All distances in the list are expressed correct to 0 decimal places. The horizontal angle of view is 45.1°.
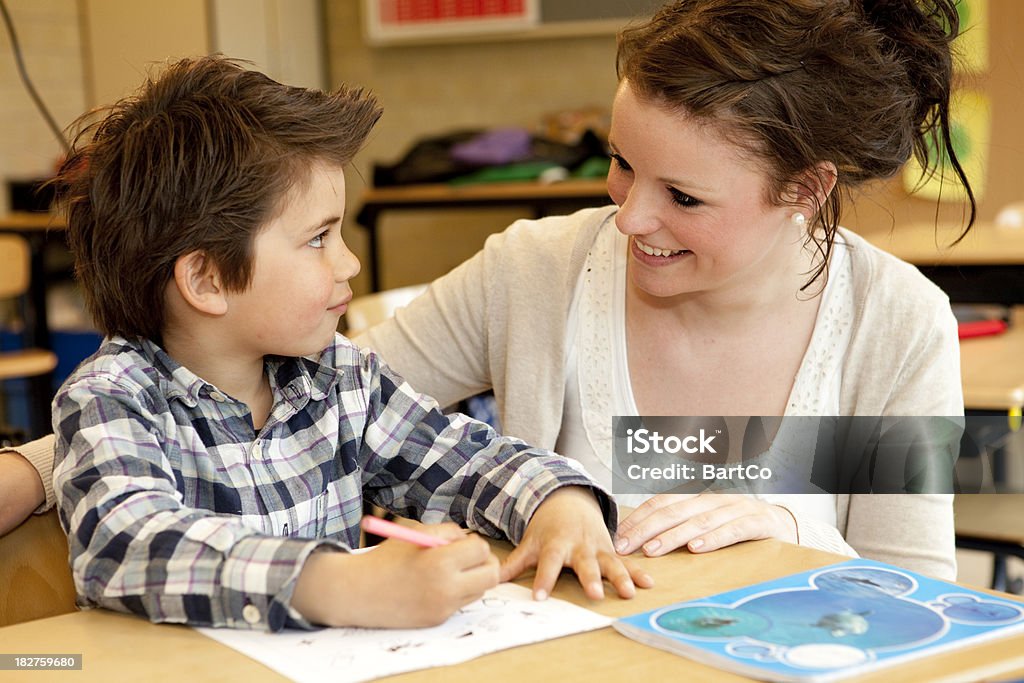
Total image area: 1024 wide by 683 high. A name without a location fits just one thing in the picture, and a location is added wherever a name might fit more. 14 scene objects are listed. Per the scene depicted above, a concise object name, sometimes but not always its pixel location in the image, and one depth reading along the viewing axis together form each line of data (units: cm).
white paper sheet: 70
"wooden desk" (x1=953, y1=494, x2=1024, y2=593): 174
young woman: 122
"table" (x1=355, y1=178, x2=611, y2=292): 396
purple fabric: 433
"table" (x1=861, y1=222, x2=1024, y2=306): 219
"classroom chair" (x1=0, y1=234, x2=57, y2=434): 343
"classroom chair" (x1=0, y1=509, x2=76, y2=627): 97
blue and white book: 68
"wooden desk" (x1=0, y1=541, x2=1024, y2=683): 68
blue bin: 439
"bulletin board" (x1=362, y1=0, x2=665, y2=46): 469
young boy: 91
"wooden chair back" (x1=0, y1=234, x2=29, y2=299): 350
